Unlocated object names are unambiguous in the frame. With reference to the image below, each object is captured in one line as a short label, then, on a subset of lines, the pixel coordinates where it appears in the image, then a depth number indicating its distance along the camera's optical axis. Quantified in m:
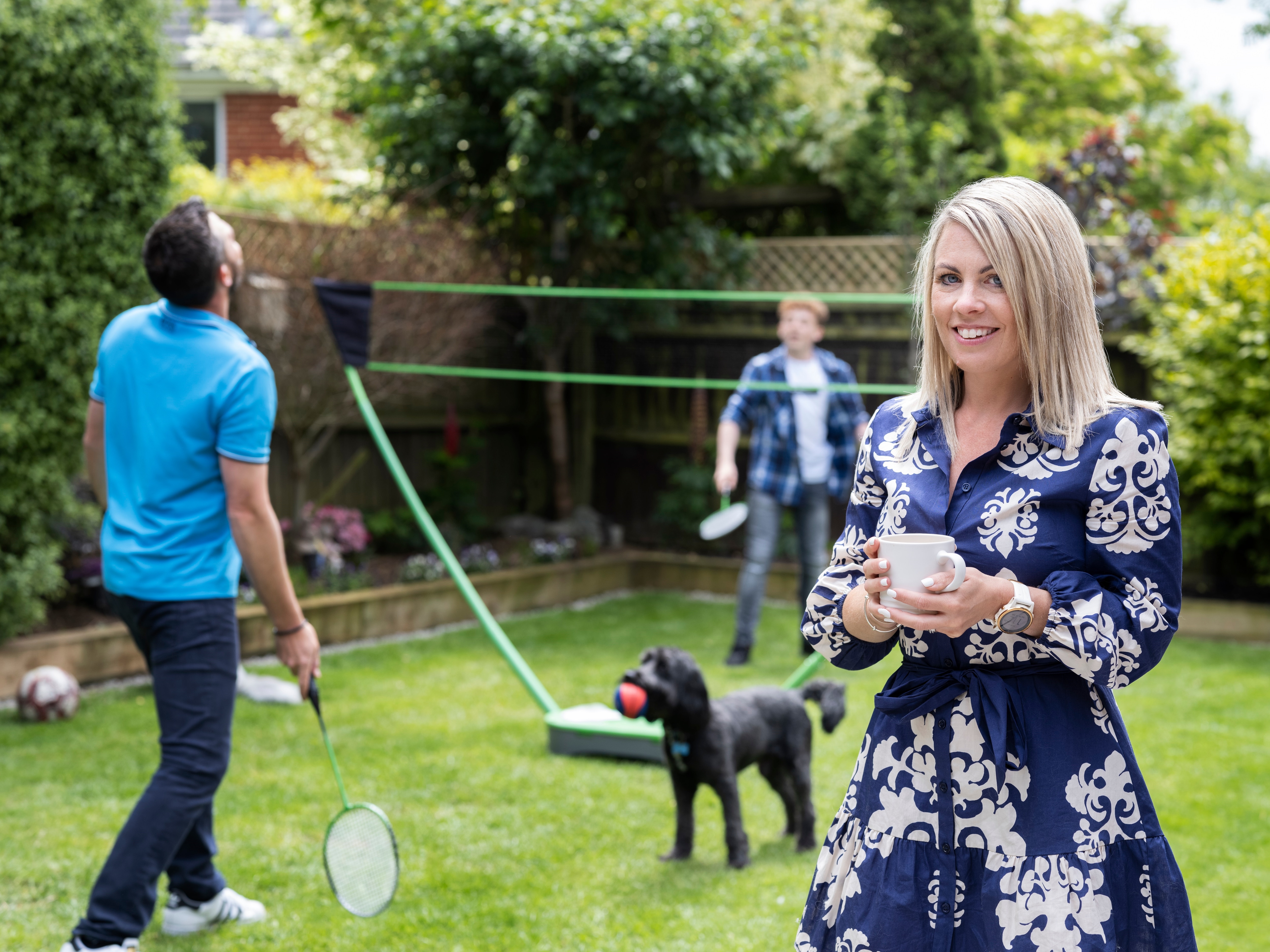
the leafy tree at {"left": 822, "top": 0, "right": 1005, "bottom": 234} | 8.85
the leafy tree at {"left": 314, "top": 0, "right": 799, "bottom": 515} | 7.66
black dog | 3.50
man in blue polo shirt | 2.88
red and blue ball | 3.44
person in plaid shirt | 6.32
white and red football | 5.10
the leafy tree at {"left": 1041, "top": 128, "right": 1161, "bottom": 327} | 7.64
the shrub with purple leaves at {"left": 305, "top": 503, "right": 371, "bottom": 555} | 7.52
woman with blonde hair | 1.63
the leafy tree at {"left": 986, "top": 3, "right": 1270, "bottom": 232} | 15.94
